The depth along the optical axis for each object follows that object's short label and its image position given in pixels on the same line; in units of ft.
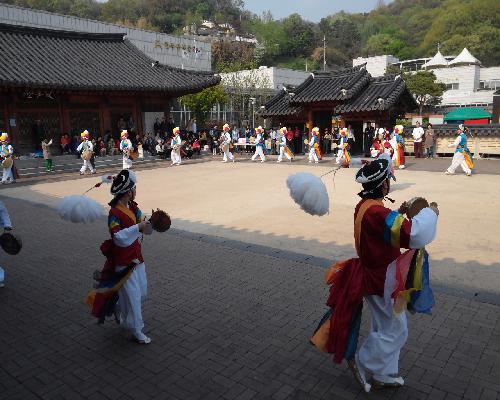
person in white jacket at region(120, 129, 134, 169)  58.65
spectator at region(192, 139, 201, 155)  77.56
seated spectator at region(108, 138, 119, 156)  70.85
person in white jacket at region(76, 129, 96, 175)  55.57
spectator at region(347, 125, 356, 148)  67.82
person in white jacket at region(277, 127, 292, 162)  65.45
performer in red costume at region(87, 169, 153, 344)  12.81
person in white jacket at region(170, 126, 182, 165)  64.90
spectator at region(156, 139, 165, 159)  73.56
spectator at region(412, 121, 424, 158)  65.51
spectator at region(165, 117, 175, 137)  78.81
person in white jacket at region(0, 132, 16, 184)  48.65
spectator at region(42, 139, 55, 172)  56.66
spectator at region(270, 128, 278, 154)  79.44
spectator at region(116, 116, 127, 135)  73.80
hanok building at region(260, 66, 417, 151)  68.08
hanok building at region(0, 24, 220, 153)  61.72
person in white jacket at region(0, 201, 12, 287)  17.91
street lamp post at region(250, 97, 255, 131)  107.63
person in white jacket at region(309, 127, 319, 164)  60.75
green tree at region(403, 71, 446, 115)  141.69
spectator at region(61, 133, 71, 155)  66.13
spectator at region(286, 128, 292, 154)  74.61
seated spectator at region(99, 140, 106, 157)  69.31
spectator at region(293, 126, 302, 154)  76.09
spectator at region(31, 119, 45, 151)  63.93
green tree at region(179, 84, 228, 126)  91.04
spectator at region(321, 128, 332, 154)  73.26
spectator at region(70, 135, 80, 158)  66.95
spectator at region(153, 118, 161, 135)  78.76
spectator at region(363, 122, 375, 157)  67.87
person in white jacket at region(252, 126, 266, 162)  66.49
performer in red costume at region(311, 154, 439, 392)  10.22
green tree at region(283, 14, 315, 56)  276.82
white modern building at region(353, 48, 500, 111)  165.27
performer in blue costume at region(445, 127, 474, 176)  43.47
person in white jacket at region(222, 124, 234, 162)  67.21
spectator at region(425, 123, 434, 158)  65.87
